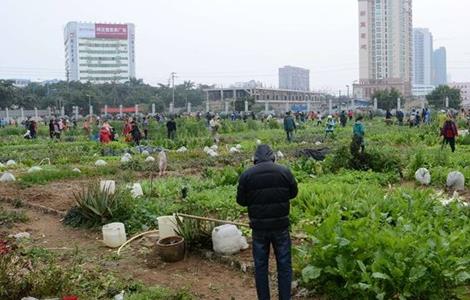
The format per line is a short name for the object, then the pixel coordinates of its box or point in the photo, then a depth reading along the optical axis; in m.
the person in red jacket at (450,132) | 16.62
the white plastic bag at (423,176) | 11.05
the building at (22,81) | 159.95
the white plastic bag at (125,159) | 16.81
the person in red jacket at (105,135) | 23.23
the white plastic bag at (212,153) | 18.77
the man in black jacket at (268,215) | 5.45
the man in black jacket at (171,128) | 26.33
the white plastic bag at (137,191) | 10.63
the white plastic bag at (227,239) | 7.07
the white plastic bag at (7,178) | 14.04
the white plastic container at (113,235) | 8.11
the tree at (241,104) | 73.44
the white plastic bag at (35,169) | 15.00
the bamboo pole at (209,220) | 7.11
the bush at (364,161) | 12.71
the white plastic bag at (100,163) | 16.64
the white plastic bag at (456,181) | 10.51
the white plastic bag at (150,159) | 17.32
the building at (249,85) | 105.06
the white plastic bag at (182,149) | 20.19
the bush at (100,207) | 9.17
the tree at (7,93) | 72.81
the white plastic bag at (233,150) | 19.62
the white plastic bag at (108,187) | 9.41
